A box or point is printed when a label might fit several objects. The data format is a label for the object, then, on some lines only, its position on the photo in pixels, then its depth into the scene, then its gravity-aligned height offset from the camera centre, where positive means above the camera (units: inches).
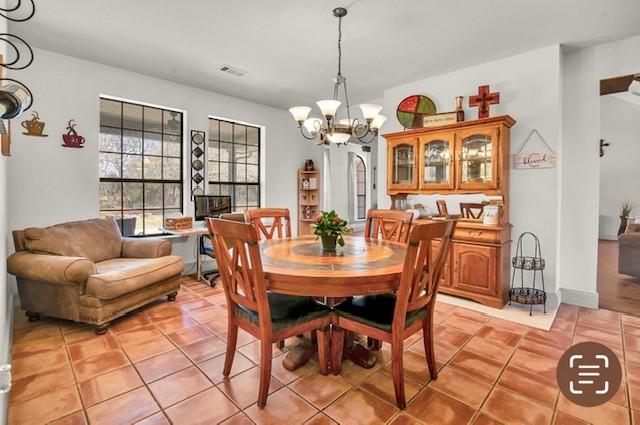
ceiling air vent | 150.0 +63.2
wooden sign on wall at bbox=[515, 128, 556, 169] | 128.8 +20.3
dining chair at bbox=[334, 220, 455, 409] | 65.9 -23.3
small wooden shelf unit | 227.9 +5.8
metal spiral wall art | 51.2 +17.0
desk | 152.7 -12.4
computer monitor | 172.7 +0.6
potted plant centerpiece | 90.8 -5.8
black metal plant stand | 124.0 -26.5
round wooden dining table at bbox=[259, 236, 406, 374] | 67.2 -13.4
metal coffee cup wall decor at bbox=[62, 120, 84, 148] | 139.0 +28.9
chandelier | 101.1 +28.0
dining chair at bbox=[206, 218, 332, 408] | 67.0 -23.1
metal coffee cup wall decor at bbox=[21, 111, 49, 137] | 128.6 +31.0
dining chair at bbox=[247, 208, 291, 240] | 124.7 -3.4
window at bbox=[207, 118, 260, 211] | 192.7 +27.2
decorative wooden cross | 139.0 +45.6
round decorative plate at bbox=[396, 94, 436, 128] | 160.7 +48.1
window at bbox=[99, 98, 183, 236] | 157.1 +20.9
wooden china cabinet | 128.7 +10.8
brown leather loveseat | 104.2 -22.4
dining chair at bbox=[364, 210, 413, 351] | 116.5 -6.1
